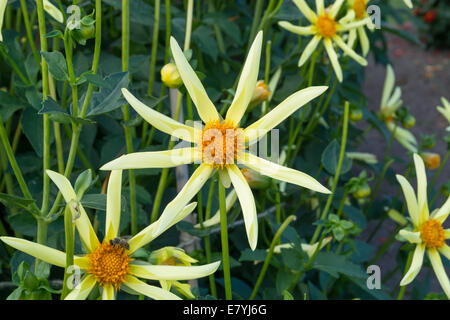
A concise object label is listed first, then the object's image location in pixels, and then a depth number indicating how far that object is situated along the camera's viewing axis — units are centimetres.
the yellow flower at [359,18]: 94
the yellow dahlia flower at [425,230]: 73
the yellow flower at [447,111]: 101
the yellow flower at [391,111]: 131
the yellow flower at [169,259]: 57
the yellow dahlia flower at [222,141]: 51
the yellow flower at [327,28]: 86
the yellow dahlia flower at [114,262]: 53
